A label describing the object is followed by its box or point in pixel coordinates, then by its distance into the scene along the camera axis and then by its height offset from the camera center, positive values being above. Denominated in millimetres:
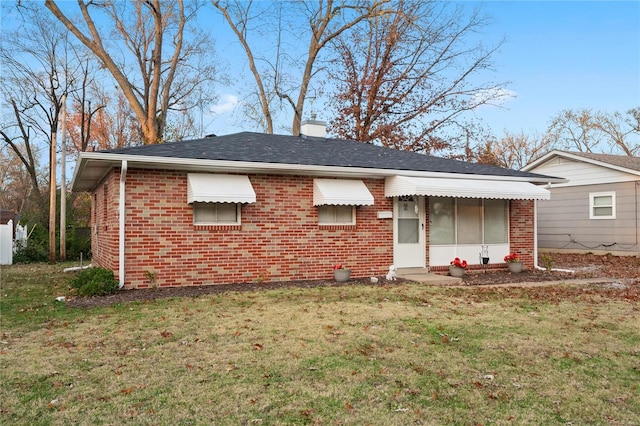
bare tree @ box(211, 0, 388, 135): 26000 +10511
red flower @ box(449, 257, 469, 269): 12289 -999
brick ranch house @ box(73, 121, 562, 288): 10008 +350
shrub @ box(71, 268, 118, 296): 9125 -1130
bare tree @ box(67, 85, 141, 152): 32062 +7155
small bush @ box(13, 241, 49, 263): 18875 -1125
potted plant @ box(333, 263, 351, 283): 11297 -1170
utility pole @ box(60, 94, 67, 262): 18969 +908
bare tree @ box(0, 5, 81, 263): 27266 +8647
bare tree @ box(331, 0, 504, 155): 26203 +8005
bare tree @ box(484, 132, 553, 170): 39125 +6312
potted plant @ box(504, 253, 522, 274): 13358 -1107
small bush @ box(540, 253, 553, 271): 13555 -1060
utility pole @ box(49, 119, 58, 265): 18406 +660
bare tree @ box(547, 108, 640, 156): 38594 +7643
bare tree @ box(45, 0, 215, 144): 22688 +9508
